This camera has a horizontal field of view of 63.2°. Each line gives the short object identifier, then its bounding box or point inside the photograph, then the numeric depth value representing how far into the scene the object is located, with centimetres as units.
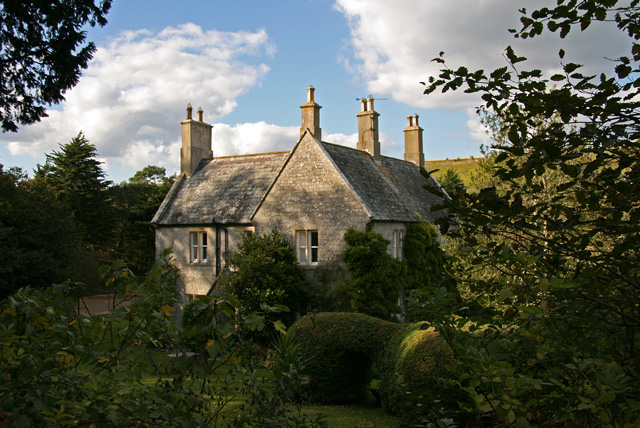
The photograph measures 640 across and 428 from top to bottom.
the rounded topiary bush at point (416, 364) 1022
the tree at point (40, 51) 1070
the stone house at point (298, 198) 2192
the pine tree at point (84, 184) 4550
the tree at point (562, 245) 262
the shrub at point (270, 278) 2075
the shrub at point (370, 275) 1994
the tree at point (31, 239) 2384
